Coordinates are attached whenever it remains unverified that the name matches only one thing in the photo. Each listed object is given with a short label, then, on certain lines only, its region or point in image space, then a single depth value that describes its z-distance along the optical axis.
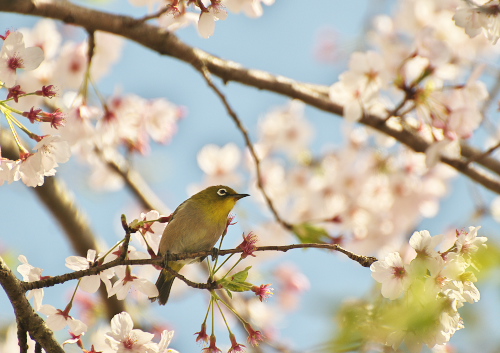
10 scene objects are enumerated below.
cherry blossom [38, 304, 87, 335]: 5.18
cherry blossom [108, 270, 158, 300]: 5.41
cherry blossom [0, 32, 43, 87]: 4.82
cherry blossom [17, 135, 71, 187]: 5.01
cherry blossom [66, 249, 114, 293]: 5.06
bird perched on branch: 7.77
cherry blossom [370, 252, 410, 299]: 4.16
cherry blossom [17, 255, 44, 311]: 4.98
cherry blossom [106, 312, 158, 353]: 5.21
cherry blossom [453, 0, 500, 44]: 5.86
